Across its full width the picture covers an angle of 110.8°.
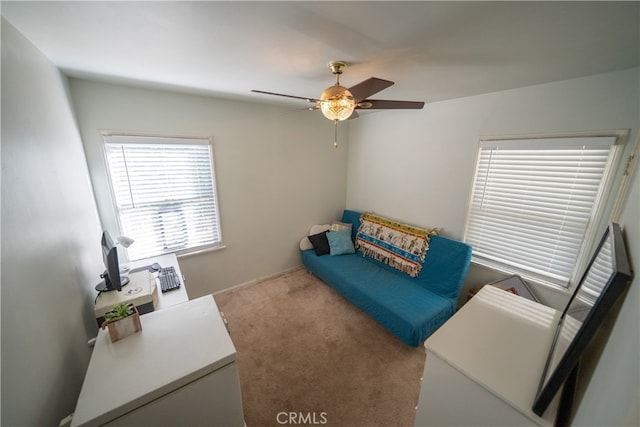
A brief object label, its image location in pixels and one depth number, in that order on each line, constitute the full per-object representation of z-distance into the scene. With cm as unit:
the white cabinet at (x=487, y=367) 81
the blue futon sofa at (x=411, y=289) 196
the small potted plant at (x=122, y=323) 100
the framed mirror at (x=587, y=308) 58
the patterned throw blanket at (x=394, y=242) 251
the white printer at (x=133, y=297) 138
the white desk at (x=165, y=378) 78
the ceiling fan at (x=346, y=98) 134
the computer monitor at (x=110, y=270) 143
